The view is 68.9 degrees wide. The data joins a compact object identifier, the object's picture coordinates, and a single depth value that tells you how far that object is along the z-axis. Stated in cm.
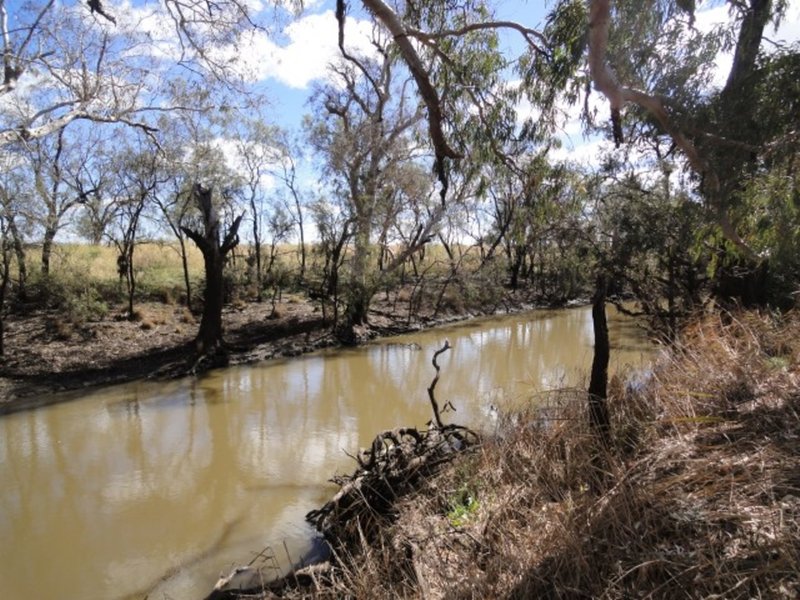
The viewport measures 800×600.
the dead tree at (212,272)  1180
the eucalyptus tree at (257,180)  1802
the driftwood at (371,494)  393
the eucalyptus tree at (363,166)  1470
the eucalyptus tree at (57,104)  740
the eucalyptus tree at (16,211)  1120
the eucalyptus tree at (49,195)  1295
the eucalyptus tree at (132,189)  1462
